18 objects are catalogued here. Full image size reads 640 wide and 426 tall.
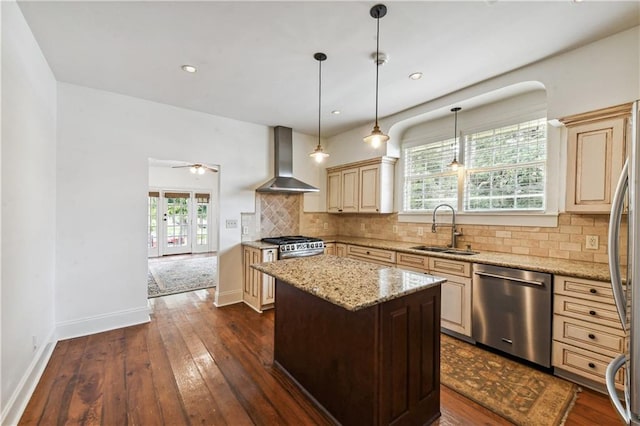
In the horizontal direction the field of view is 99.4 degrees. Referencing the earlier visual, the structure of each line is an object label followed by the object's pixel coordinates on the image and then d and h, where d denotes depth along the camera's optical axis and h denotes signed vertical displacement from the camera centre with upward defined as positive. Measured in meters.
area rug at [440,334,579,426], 1.86 -1.38
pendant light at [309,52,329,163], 2.44 +1.39
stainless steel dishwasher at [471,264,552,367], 2.30 -0.90
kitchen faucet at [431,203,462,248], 3.49 -0.22
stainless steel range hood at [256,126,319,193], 4.30 +0.78
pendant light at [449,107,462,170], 3.51 +1.04
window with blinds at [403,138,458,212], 3.69 +0.50
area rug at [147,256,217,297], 4.76 -1.38
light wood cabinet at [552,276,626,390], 2.00 -0.90
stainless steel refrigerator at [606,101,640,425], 0.84 -0.24
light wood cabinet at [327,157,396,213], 4.17 +0.40
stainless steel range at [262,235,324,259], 3.80 -0.52
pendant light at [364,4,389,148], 1.87 +1.39
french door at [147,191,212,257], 7.93 -0.41
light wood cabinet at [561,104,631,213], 2.12 +0.47
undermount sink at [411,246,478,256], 3.21 -0.49
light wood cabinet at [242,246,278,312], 3.70 -1.03
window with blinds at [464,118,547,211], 2.90 +0.52
